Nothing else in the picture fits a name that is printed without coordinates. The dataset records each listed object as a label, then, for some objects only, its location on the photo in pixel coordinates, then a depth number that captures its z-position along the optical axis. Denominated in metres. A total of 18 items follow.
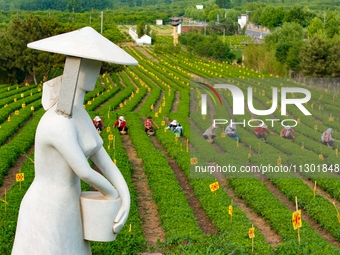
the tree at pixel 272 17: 103.56
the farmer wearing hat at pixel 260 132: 23.95
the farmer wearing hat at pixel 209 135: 23.42
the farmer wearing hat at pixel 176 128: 24.39
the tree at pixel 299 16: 95.31
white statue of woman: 6.30
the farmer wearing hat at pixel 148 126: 24.97
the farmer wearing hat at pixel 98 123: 23.95
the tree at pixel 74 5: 191.25
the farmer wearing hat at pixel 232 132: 23.24
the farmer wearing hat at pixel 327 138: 22.72
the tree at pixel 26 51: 43.28
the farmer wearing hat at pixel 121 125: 24.96
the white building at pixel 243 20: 132.50
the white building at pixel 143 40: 94.56
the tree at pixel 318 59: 41.47
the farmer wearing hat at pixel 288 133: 23.95
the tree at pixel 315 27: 71.44
